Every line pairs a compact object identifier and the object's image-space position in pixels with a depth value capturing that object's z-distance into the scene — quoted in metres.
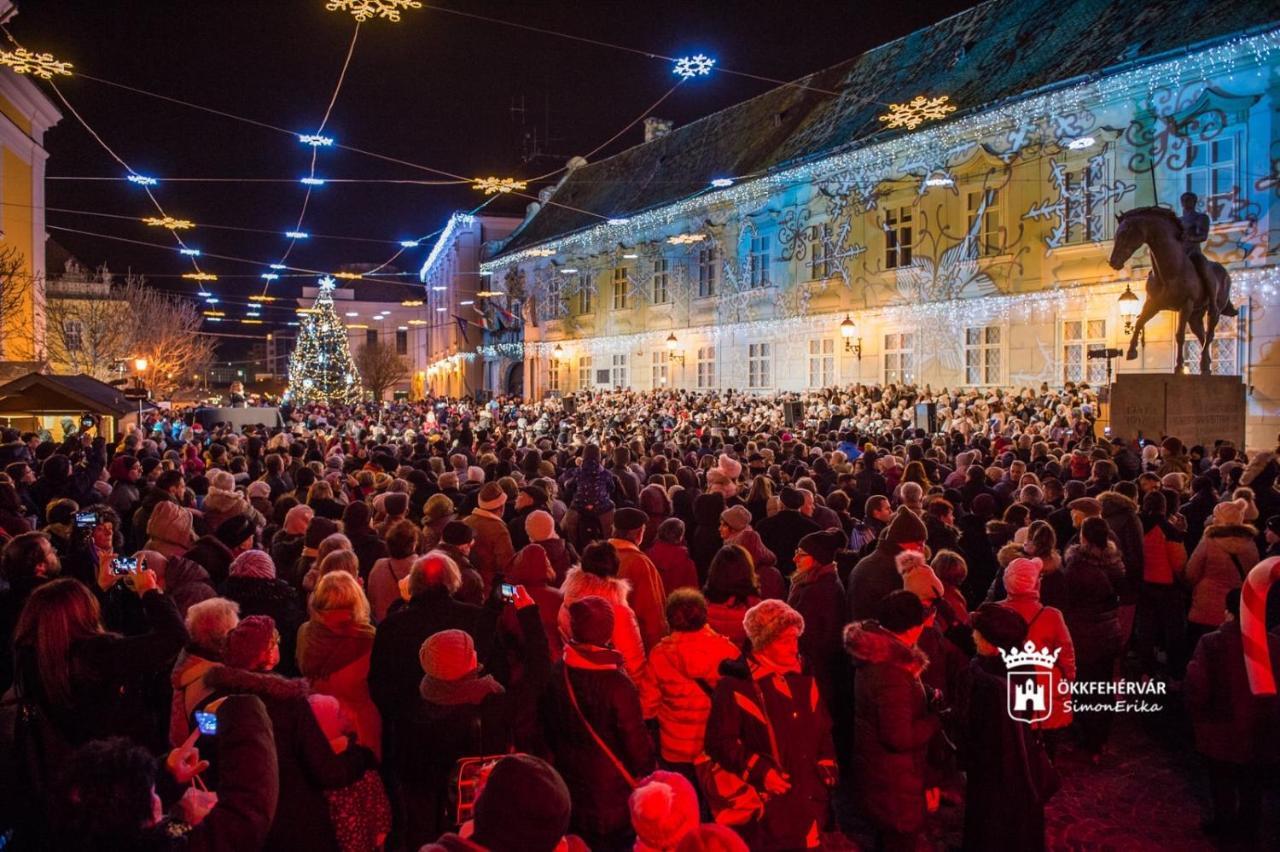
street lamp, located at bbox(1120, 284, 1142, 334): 17.01
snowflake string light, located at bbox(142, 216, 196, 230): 21.49
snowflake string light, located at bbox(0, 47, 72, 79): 12.77
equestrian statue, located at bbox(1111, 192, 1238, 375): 15.89
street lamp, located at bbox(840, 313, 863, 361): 26.91
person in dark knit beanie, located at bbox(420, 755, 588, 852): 2.54
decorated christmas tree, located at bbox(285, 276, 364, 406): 45.31
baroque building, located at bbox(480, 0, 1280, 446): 18.73
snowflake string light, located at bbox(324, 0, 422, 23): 11.97
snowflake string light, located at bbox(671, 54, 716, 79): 15.45
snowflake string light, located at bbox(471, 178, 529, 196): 19.64
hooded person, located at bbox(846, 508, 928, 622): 6.27
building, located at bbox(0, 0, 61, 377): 27.09
